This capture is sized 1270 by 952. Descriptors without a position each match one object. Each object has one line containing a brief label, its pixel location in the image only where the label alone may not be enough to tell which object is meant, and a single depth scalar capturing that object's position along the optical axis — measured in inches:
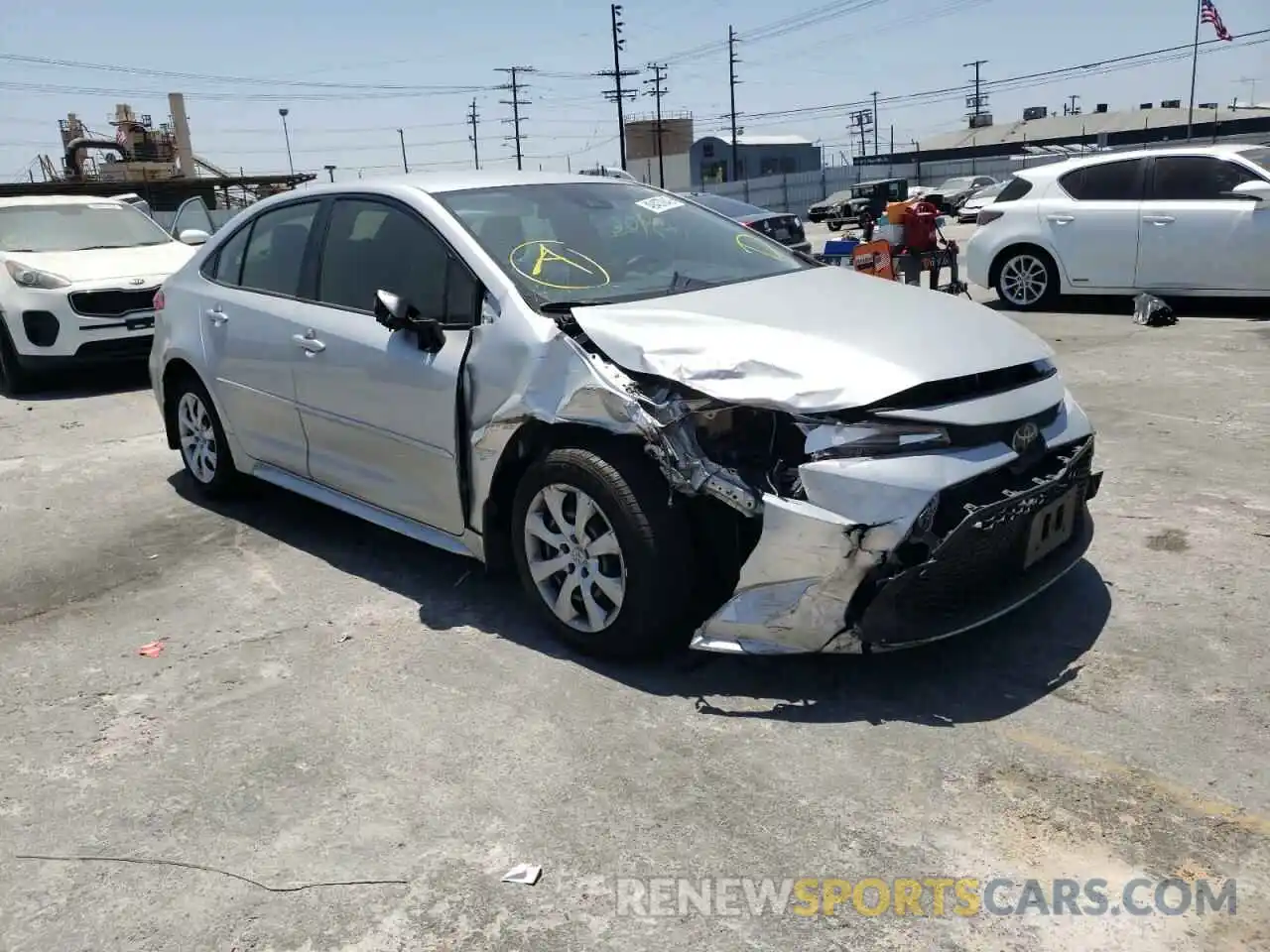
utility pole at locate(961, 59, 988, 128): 3732.8
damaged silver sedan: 121.6
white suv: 349.7
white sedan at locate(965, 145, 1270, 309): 375.6
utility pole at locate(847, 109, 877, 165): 3836.1
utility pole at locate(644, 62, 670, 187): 2878.9
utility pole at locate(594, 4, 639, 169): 2418.3
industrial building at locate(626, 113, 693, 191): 3238.2
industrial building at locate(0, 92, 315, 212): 1462.8
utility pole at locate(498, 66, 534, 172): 3065.9
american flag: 1766.7
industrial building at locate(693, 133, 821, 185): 3358.8
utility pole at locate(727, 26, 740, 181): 2837.8
